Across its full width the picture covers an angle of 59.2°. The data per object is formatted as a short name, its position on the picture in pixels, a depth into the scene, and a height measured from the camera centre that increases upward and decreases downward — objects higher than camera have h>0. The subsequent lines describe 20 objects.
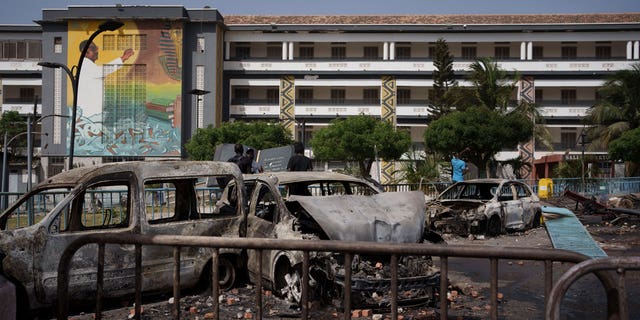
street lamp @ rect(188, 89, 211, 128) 45.69 +3.78
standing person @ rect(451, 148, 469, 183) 16.02 -0.27
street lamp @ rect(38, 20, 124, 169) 15.64 +3.08
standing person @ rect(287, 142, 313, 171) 11.58 -0.09
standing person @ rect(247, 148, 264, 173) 12.37 +0.01
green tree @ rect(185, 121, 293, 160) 38.62 +1.46
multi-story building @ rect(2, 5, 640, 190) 47.25 +7.86
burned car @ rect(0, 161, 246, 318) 6.02 -0.89
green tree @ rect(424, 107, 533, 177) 31.66 +1.56
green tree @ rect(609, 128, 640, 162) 33.56 +0.92
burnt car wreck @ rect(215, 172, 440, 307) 6.13 -0.89
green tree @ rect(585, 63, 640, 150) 37.66 +3.53
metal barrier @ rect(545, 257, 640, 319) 3.04 -0.60
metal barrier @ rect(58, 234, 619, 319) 3.31 -0.59
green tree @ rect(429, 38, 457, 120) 45.66 +6.82
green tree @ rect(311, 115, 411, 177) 36.78 +1.20
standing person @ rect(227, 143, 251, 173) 12.31 -0.08
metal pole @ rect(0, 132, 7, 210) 23.64 -0.51
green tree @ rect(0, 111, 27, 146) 46.28 +2.57
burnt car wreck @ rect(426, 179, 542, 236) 13.12 -1.17
